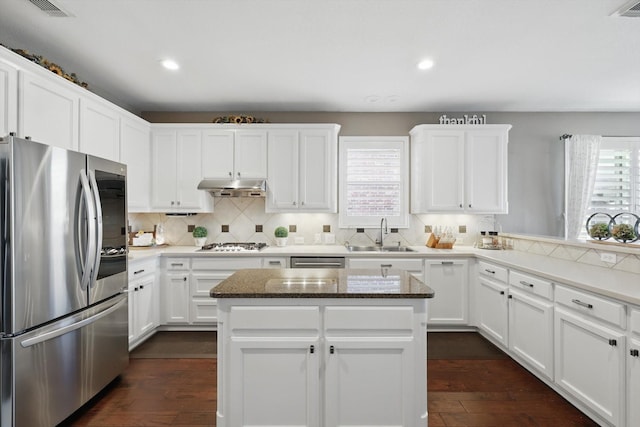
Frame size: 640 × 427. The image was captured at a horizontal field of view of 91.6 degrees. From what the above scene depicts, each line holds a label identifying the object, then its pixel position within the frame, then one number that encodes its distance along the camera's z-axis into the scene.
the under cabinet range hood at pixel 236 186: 3.61
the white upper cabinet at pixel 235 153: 3.73
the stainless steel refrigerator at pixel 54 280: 1.60
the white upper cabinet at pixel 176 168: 3.73
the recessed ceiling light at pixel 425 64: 2.68
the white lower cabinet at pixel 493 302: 2.83
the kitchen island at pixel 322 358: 1.62
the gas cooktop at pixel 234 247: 3.55
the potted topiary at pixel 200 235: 3.84
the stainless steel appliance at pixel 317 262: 3.38
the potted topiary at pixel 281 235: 3.82
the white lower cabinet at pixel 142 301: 2.90
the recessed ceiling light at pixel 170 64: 2.70
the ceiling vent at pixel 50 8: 1.94
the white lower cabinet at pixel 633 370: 1.62
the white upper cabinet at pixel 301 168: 3.72
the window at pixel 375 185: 4.02
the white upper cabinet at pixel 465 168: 3.68
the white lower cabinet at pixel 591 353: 1.73
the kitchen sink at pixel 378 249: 3.76
